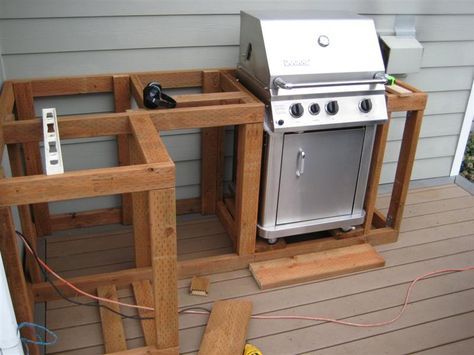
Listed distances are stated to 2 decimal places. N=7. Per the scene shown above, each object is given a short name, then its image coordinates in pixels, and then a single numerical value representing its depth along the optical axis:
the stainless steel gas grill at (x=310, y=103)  2.16
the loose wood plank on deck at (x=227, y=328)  1.95
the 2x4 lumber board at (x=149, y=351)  1.84
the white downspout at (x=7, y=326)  1.40
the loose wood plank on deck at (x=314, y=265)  2.37
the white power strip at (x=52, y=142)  1.47
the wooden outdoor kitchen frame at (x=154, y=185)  1.56
